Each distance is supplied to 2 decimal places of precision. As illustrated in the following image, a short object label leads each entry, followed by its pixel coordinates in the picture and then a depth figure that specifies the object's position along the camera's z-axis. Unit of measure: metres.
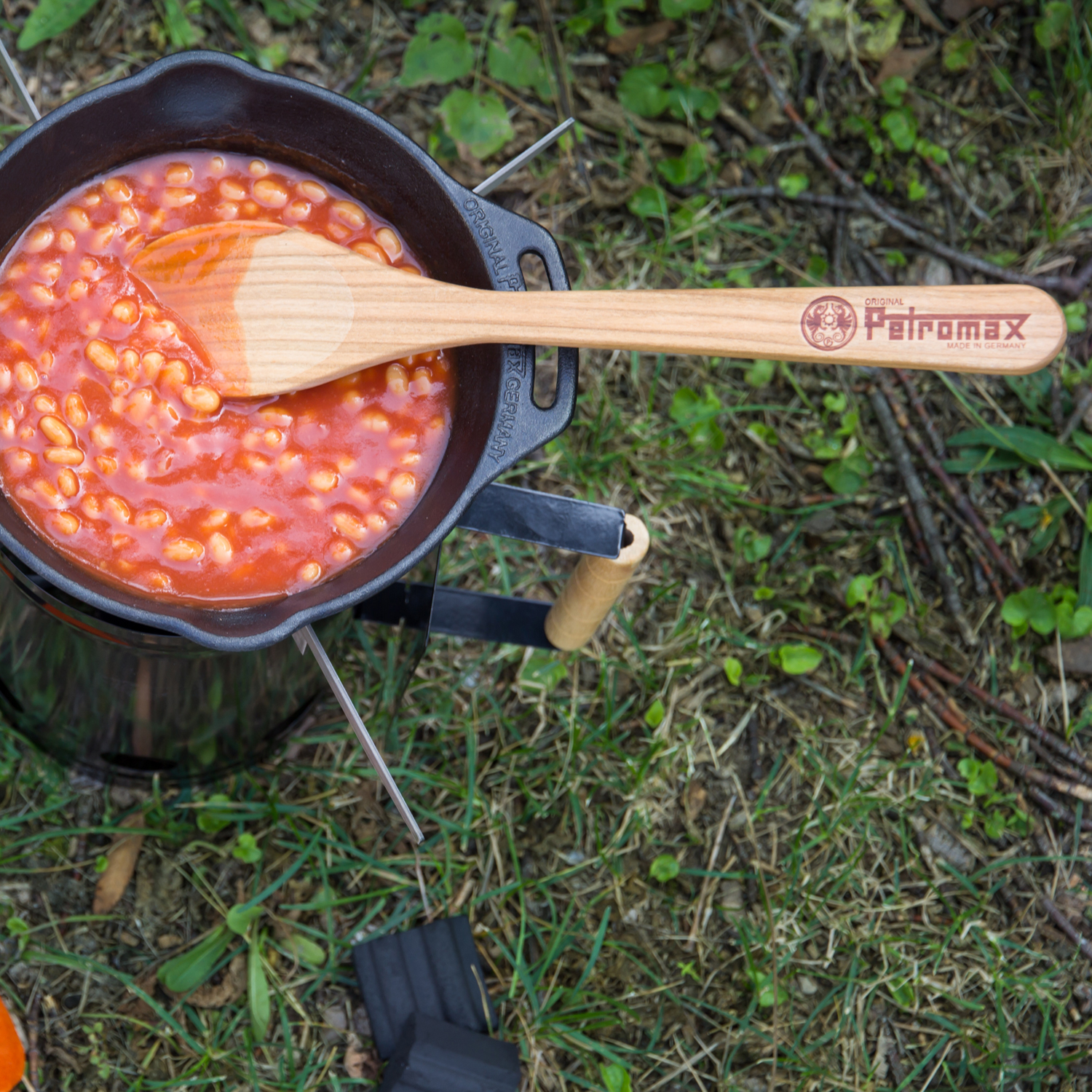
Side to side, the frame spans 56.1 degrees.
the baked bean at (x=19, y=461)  1.52
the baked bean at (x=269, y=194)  1.68
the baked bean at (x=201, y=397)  1.56
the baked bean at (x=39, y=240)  1.58
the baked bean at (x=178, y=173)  1.65
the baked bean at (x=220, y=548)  1.54
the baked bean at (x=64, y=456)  1.52
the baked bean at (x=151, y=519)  1.53
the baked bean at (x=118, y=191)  1.62
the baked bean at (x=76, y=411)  1.54
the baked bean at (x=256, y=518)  1.56
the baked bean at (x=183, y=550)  1.52
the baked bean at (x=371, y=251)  1.67
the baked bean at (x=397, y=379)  1.66
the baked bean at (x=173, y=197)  1.65
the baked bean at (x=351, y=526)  1.59
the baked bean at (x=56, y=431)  1.52
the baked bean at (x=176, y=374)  1.57
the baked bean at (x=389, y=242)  1.71
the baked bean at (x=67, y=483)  1.52
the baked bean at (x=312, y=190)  1.70
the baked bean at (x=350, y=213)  1.71
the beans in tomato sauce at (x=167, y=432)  1.53
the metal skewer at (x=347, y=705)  1.58
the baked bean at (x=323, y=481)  1.60
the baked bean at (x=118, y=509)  1.53
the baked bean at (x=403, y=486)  1.63
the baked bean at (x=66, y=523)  1.51
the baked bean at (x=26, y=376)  1.54
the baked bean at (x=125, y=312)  1.59
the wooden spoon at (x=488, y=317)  1.34
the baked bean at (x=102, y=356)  1.56
